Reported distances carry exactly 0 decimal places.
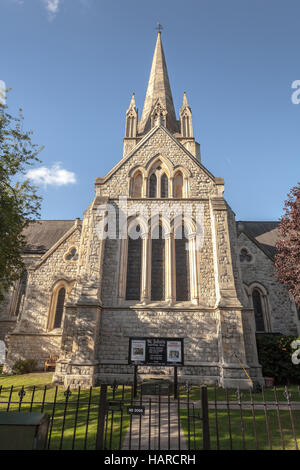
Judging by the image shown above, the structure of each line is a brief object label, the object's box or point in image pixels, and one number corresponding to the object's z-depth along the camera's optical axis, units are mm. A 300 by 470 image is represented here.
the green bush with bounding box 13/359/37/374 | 15046
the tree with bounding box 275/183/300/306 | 12695
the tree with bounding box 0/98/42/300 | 11008
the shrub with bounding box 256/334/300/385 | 13398
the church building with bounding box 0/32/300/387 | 11945
